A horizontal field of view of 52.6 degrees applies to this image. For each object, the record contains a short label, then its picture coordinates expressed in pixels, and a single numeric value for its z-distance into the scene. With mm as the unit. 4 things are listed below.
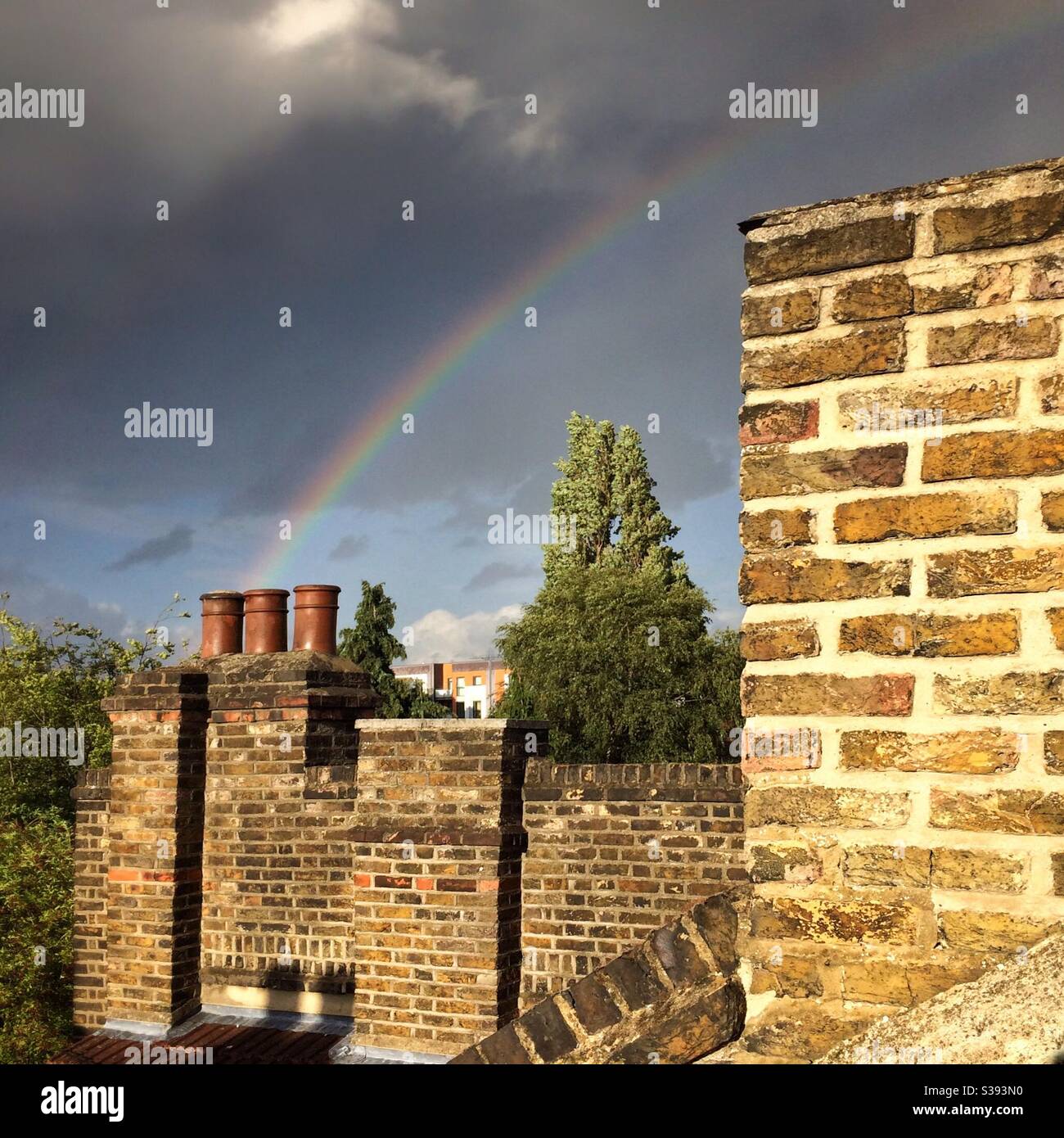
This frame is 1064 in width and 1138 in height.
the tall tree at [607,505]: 35781
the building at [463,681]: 81438
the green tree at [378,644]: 37188
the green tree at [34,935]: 7066
